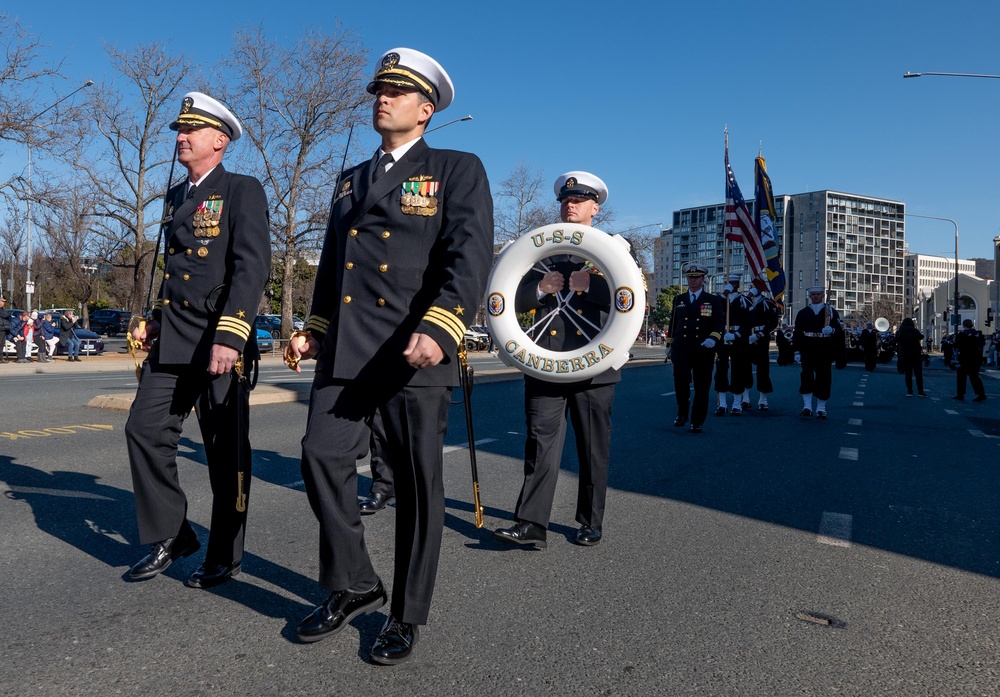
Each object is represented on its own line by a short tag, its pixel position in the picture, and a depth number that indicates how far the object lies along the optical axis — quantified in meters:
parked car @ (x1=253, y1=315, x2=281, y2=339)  43.12
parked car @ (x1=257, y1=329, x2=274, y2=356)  35.00
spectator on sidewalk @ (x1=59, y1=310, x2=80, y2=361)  27.03
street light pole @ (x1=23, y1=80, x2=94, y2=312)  23.54
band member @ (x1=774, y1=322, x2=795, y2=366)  14.93
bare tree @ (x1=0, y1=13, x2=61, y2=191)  24.09
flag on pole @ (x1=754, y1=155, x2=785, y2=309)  21.12
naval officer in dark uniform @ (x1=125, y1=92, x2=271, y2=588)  3.63
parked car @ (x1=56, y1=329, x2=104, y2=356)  29.58
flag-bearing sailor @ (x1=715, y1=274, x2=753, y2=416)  12.38
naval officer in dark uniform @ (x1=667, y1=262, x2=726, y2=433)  10.14
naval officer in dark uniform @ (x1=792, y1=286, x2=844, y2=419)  12.23
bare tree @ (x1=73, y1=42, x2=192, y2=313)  32.38
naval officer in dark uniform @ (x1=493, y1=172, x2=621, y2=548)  4.63
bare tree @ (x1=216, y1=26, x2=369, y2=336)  33.16
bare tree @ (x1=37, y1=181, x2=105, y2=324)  30.43
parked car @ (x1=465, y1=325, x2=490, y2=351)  42.93
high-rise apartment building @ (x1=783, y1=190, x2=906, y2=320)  181.25
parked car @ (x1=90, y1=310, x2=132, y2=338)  51.19
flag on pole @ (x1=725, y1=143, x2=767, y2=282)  19.64
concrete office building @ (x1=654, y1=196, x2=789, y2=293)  189.00
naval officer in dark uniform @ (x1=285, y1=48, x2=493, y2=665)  2.99
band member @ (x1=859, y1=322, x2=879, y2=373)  31.03
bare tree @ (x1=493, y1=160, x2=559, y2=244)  44.34
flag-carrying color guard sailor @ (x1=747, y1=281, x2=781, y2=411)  13.43
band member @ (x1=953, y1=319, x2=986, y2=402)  17.28
